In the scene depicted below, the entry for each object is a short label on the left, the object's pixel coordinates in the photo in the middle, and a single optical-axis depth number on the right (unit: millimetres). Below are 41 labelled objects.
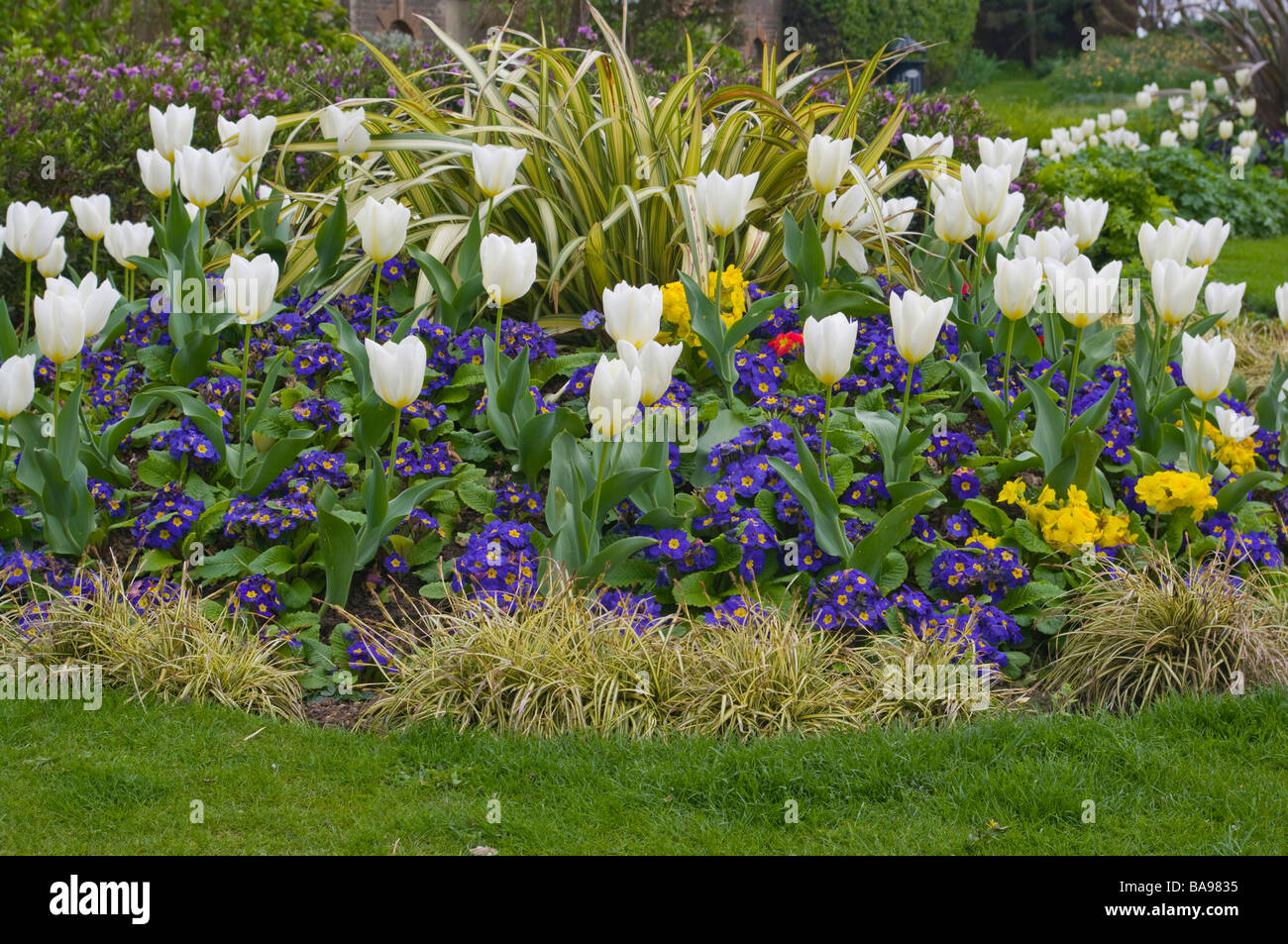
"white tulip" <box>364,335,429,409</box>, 3475
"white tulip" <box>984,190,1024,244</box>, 4738
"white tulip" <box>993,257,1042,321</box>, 4121
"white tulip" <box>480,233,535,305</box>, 3963
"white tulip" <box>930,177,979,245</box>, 4629
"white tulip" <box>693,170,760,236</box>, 4242
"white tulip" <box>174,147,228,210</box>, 4418
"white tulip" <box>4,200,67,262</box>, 4270
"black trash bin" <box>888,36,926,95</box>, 12273
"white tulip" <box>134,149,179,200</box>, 4812
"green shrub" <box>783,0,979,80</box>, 21234
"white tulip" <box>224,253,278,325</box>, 3871
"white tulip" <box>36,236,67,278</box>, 4496
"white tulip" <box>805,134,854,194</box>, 4449
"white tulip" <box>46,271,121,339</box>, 3867
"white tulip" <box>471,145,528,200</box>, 4328
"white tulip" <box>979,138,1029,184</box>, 4848
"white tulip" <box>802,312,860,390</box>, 3572
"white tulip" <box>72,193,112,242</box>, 4707
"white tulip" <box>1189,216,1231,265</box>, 4492
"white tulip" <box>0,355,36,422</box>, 3576
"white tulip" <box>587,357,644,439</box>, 3299
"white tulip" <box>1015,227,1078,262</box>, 4625
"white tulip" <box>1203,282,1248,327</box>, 4609
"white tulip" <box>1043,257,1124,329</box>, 4109
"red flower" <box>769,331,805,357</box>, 4895
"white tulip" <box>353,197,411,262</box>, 4070
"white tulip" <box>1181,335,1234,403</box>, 3957
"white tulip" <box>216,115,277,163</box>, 4691
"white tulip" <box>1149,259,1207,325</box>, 4141
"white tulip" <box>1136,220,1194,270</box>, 4387
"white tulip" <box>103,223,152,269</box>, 4914
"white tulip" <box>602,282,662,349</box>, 3604
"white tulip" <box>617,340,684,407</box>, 3492
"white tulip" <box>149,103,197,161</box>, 4758
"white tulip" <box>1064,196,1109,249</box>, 4742
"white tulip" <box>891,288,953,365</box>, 3690
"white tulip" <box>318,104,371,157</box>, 4758
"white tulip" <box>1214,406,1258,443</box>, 4184
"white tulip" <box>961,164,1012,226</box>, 4328
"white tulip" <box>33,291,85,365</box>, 3660
